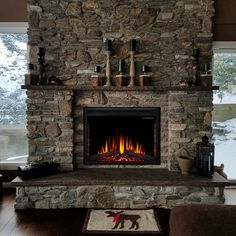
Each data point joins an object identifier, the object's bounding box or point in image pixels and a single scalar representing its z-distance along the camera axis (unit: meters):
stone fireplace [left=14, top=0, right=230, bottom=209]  3.31
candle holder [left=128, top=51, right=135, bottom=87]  3.32
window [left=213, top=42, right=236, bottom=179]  3.78
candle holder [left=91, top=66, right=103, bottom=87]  3.30
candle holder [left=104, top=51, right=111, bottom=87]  3.32
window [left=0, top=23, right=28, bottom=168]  3.68
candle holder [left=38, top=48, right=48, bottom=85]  3.28
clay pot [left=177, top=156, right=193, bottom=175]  3.17
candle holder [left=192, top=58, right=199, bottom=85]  3.33
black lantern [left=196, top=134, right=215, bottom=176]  3.14
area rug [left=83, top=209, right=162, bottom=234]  2.53
